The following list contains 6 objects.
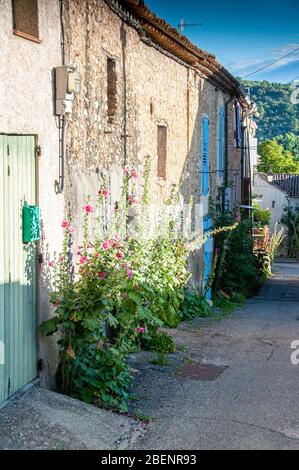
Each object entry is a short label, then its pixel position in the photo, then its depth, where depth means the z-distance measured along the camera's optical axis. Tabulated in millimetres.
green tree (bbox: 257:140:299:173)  68188
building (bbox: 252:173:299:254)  52094
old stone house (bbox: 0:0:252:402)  6082
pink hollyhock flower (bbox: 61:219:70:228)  6810
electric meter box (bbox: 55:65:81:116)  7000
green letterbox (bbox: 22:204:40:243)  6305
